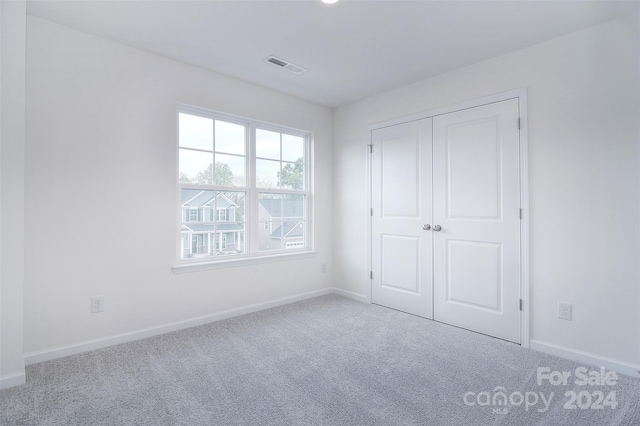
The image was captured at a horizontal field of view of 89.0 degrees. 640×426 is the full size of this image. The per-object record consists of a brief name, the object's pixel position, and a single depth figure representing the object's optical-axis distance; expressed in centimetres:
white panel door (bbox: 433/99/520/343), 280
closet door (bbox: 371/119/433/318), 340
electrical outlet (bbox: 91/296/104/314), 258
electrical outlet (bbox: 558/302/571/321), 250
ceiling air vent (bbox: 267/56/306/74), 296
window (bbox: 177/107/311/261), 317
